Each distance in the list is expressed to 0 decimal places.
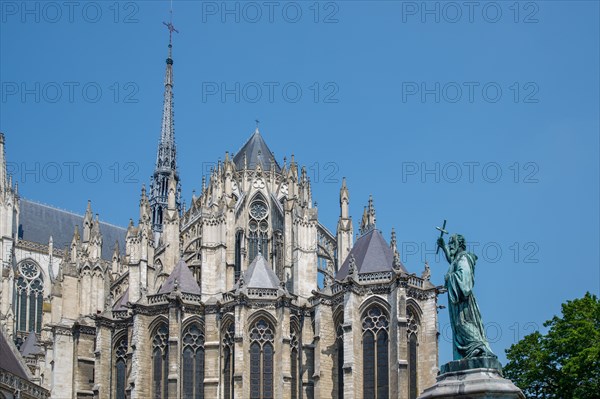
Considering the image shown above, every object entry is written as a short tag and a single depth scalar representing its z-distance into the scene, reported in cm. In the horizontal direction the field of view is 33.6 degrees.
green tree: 4097
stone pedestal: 2091
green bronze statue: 2228
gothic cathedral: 5072
